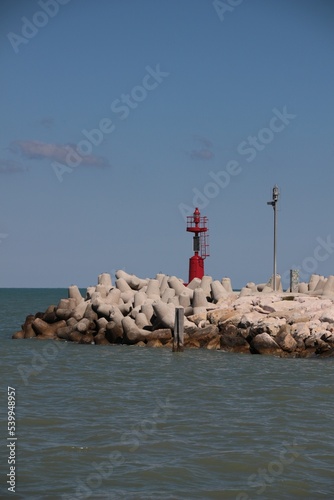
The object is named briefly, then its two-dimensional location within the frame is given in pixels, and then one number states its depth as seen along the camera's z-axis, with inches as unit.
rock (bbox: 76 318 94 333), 981.0
